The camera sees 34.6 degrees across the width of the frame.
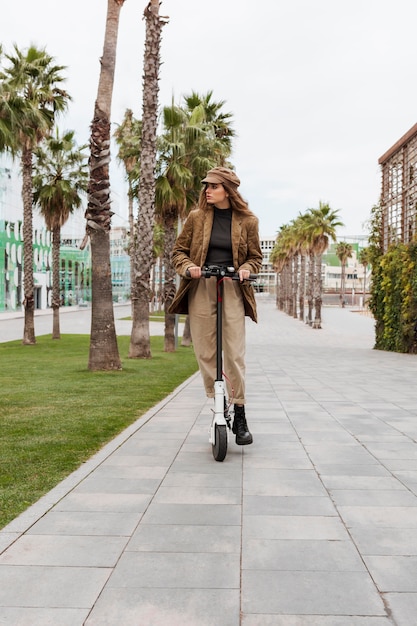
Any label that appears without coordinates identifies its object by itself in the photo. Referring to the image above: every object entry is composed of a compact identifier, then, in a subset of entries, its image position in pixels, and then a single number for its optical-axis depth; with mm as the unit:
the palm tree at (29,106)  21891
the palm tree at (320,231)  45781
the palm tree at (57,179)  26750
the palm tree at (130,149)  21161
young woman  4996
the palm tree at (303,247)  49822
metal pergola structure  21594
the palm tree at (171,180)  20797
